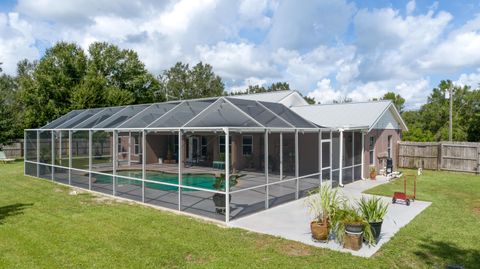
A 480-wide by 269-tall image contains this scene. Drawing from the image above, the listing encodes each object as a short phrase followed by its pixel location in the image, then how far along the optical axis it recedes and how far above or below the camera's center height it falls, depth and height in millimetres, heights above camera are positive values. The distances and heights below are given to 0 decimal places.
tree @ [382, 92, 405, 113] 45250 +4061
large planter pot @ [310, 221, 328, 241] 6859 -2142
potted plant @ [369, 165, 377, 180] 15691 -2141
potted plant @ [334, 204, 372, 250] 6406 -1992
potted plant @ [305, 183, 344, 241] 6883 -1796
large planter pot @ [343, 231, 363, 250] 6391 -2189
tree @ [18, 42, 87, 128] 25859 +3703
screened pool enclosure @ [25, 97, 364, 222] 9781 -1239
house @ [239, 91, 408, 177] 15766 +383
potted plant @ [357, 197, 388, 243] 6762 -1812
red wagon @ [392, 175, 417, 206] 10219 -2169
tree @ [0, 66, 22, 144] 21888 +419
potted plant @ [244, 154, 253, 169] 18781 -1837
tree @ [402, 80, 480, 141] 31977 +1806
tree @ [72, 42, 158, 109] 28859 +5414
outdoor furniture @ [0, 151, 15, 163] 23409 -2136
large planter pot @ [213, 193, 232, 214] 8703 -1923
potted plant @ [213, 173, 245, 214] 8705 -1842
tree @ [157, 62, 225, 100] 45562 +6445
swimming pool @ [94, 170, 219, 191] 13198 -2458
